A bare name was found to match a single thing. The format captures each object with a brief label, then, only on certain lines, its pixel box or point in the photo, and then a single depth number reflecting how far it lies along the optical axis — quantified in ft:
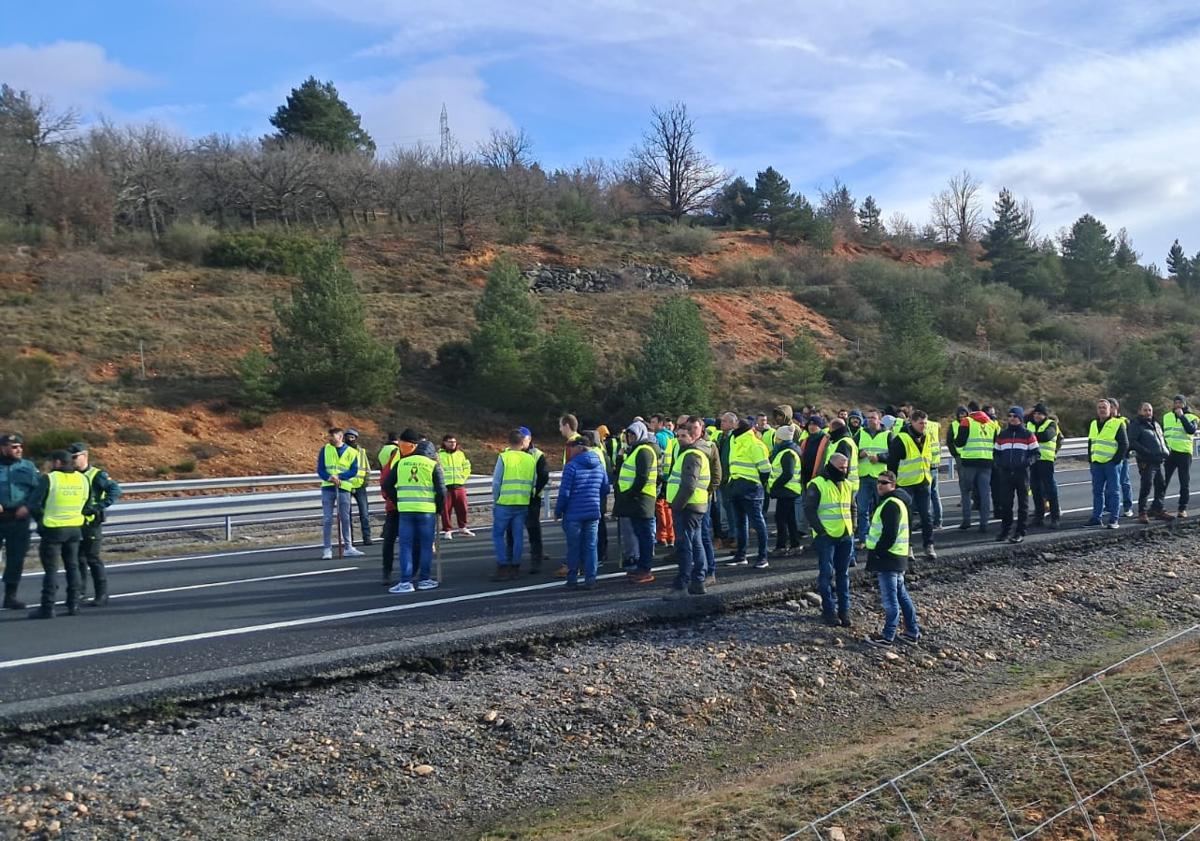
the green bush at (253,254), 166.81
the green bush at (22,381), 99.55
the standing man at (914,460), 42.27
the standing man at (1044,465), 47.98
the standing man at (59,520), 32.27
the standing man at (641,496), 35.70
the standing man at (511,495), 37.22
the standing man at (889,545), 30.73
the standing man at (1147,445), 46.85
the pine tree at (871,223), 279.49
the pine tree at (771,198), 255.70
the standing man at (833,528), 31.94
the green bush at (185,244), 167.43
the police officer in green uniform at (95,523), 33.68
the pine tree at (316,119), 227.20
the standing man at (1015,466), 44.86
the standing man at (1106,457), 45.97
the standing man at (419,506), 35.42
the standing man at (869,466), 43.45
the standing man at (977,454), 47.47
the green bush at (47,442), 87.35
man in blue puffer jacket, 35.70
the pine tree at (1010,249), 244.22
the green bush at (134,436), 99.30
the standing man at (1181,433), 47.91
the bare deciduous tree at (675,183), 276.41
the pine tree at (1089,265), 237.45
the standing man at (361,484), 45.96
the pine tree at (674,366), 112.88
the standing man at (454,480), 51.98
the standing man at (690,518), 33.50
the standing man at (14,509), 33.45
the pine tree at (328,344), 104.94
